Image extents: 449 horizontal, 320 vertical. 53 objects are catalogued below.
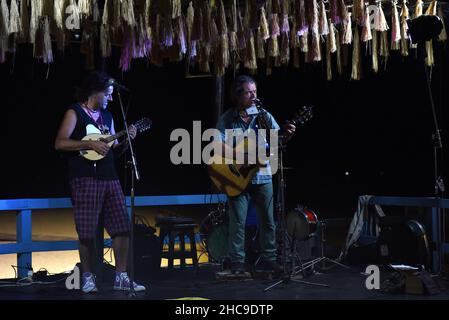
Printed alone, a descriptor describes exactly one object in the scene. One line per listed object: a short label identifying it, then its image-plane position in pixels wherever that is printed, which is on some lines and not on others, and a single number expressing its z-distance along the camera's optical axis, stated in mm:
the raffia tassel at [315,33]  7363
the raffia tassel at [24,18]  6699
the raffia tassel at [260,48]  8164
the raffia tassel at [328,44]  7953
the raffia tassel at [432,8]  7285
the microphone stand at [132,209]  6195
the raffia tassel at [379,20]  7660
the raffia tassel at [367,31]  7695
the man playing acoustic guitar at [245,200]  7426
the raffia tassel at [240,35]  7660
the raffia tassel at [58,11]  6578
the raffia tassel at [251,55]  8008
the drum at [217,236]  8055
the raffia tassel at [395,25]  7777
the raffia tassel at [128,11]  6754
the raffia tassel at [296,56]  8344
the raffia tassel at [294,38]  7893
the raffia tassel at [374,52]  8206
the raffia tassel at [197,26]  7211
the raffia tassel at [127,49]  7422
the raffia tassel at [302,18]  7367
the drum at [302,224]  7609
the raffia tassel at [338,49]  8281
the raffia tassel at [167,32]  7176
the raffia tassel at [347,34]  7914
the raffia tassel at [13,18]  6656
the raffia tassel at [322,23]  7590
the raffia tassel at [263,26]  7473
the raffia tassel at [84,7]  6648
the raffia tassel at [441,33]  7766
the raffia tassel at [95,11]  6895
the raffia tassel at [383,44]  8234
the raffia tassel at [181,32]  7351
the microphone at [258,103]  7323
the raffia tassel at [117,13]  6781
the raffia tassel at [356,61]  8086
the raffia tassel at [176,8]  6809
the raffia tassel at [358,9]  7348
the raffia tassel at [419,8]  7586
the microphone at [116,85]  6457
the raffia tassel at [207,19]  7242
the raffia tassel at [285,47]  8164
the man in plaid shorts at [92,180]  6641
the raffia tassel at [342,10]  7418
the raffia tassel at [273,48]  8087
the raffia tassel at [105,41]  7332
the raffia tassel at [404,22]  7881
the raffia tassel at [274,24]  7629
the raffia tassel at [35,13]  6621
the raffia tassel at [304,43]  8073
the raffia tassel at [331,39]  7914
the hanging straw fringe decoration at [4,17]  6625
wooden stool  8188
